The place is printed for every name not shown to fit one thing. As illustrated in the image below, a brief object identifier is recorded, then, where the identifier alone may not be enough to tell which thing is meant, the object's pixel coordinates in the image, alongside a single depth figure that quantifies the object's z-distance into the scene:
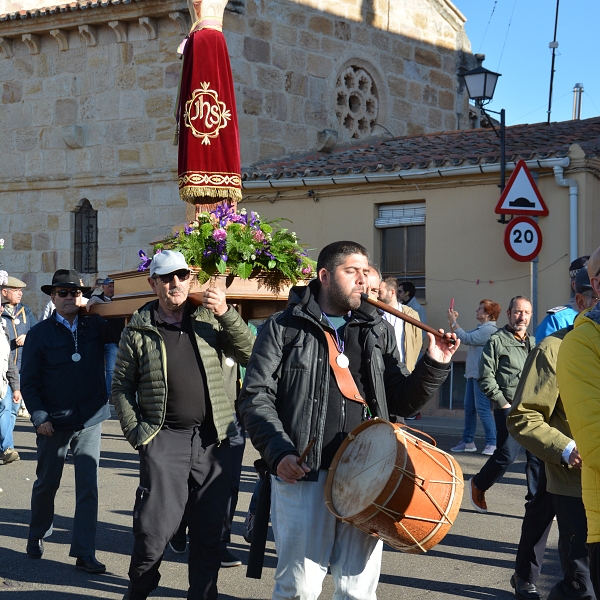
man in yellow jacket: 3.36
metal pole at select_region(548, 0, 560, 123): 27.34
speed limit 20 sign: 14.38
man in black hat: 6.84
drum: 4.06
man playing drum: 4.32
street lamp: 16.03
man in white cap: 5.30
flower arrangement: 7.47
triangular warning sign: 14.44
